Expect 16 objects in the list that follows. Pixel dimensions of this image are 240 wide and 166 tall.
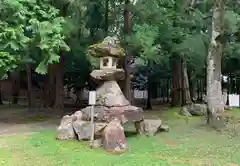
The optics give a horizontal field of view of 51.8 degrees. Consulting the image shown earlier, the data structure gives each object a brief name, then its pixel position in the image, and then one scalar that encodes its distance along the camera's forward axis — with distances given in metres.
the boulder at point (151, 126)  7.36
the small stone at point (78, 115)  7.04
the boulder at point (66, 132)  6.64
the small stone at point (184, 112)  10.79
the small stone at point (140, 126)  7.43
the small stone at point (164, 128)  7.81
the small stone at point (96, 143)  6.21
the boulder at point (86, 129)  6.58
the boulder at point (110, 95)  7.02
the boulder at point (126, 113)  6.87
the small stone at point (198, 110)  10.83
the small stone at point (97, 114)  6.80
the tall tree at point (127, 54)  10.26
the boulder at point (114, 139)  5.98
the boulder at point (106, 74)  7.29
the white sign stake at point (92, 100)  6.36
